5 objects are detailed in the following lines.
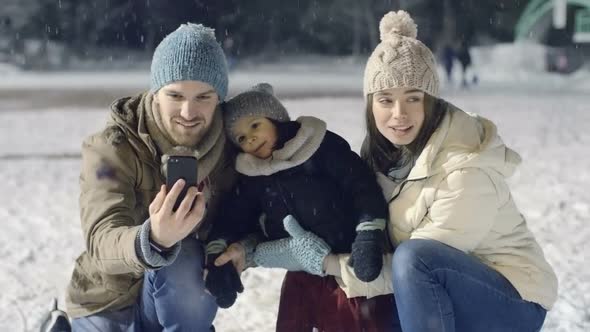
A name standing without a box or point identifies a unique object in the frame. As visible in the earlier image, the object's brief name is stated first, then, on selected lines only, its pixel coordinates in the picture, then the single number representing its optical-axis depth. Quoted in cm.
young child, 264
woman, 240
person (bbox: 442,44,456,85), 2088
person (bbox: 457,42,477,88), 2010
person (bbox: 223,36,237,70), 2586
